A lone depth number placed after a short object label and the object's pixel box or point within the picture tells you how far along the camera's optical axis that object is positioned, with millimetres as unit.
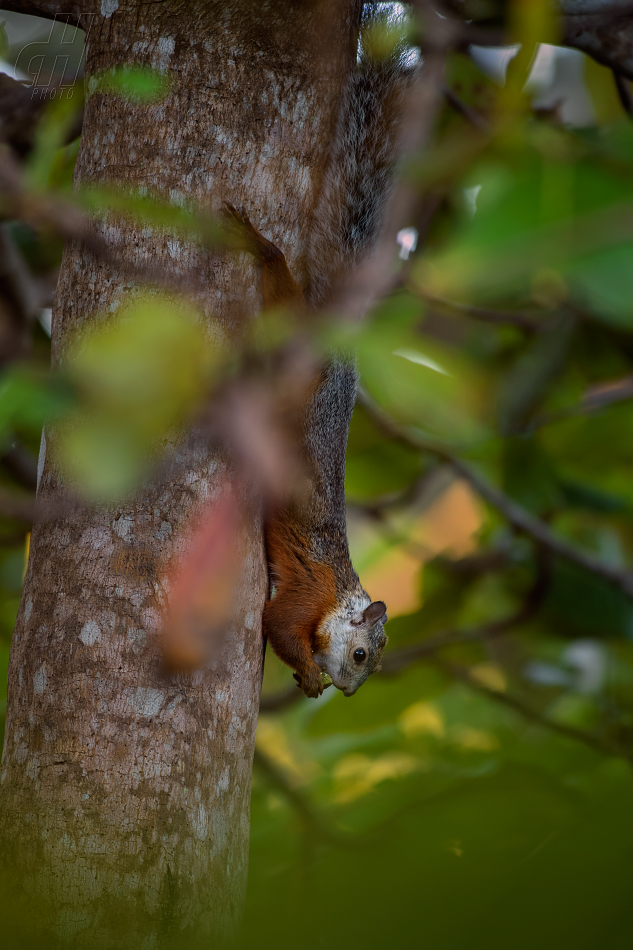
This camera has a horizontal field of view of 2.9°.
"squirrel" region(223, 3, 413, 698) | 7475
